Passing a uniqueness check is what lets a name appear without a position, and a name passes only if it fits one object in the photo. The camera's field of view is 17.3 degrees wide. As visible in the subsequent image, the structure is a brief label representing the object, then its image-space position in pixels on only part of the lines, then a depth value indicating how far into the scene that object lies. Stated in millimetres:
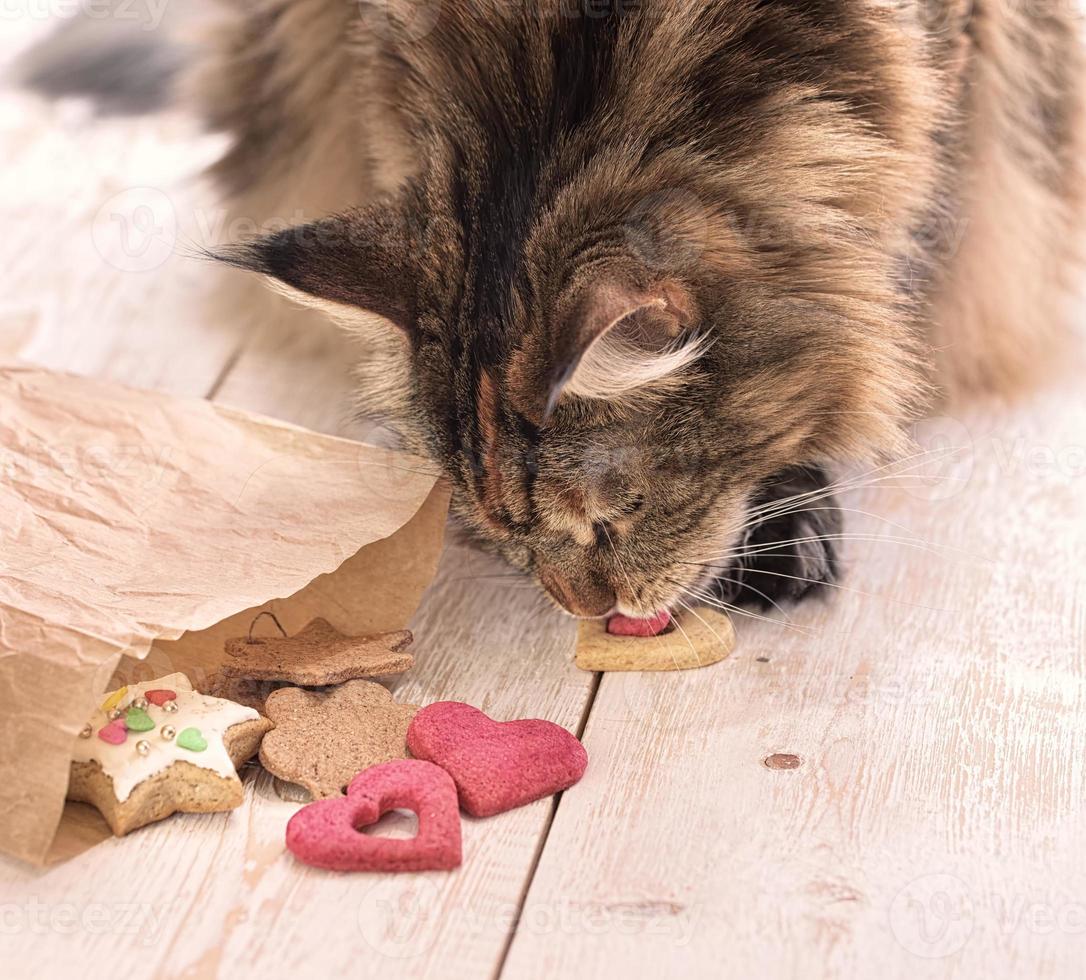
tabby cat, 1039
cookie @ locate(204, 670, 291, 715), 1070
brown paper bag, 1010
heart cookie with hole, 1011
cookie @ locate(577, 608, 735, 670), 1096
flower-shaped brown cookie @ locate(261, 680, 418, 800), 1040
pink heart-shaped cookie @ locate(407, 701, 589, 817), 1034
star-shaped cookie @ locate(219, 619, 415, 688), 1071
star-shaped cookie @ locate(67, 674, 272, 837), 1019
